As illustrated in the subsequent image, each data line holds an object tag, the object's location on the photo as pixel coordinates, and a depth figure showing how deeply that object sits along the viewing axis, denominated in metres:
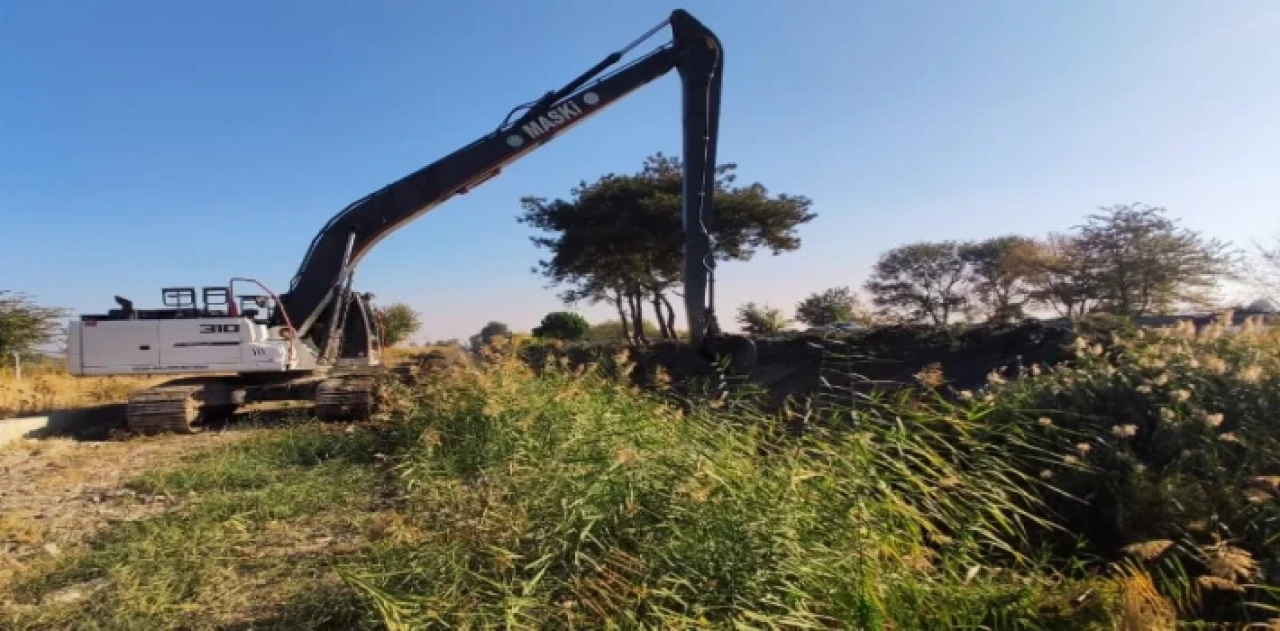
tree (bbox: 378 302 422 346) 30.58
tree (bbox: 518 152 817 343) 22.50
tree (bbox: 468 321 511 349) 35.93
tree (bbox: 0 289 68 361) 18.45
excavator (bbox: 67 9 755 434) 9.38
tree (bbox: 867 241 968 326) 32.94
